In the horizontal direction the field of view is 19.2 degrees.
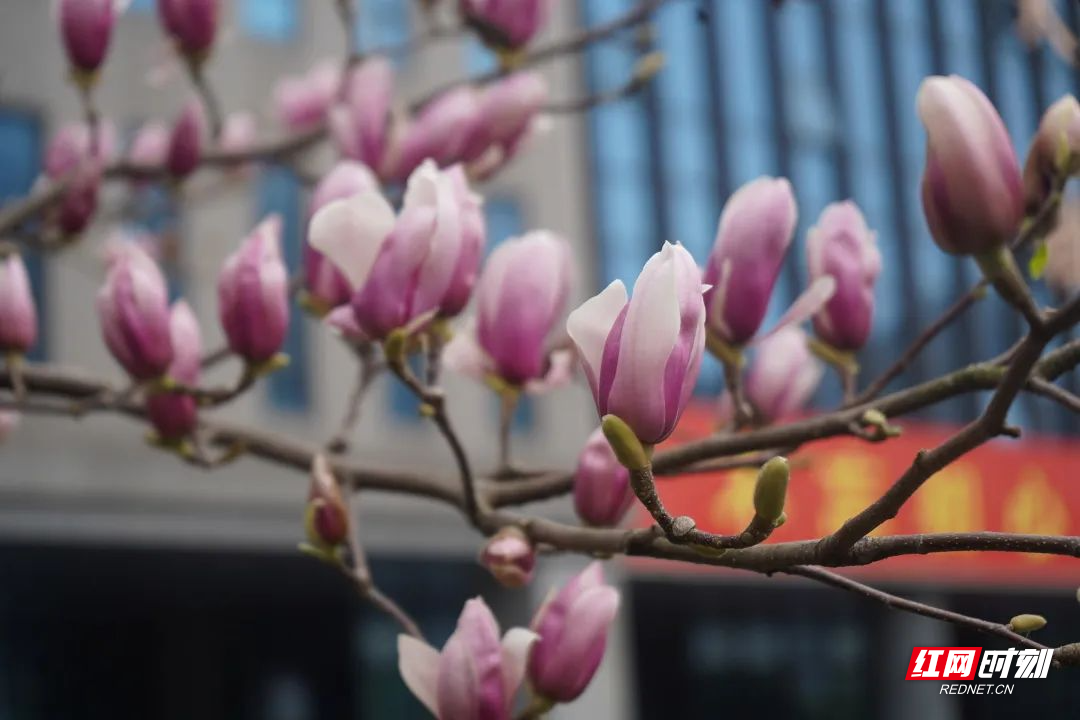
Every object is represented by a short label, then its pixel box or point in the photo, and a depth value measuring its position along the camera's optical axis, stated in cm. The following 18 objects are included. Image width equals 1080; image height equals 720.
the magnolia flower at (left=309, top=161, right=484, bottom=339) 133
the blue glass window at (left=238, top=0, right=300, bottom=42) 976
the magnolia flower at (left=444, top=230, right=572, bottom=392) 139
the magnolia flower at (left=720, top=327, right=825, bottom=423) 152
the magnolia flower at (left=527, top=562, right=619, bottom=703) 134
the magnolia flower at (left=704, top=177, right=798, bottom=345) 136
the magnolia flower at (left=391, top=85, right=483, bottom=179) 164
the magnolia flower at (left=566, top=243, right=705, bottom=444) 120
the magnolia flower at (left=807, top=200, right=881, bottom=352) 142
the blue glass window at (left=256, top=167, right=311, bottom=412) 953
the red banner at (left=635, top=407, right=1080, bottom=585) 1002
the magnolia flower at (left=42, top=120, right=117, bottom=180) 182
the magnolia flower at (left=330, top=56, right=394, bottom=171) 164
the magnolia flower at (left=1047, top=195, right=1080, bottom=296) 184
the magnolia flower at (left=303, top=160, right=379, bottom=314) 141
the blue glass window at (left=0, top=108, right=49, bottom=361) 865
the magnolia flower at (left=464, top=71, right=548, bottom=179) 169
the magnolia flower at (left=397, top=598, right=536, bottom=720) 132
